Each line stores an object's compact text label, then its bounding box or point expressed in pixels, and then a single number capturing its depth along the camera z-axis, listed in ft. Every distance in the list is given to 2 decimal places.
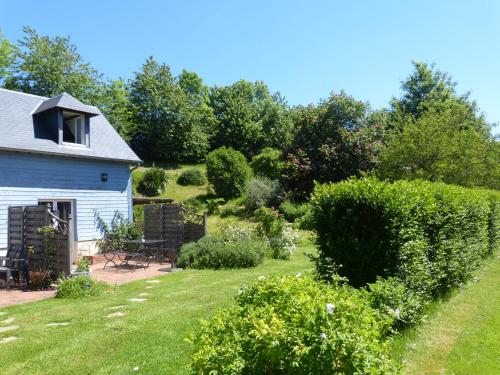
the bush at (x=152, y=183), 99.45
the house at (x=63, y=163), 40.78
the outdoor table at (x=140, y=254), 41.84
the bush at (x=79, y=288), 26.65
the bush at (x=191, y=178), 107.76
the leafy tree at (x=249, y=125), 134.10
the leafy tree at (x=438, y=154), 46.03
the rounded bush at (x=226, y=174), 91.61
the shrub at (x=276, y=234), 42.26
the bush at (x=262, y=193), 79.71
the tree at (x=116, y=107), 107.14
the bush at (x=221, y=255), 36.60
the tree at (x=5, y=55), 98.27
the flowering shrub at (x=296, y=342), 7.60
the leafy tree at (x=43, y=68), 95.14
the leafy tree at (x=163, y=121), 126.00
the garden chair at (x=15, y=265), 31.26
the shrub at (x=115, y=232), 48.52
